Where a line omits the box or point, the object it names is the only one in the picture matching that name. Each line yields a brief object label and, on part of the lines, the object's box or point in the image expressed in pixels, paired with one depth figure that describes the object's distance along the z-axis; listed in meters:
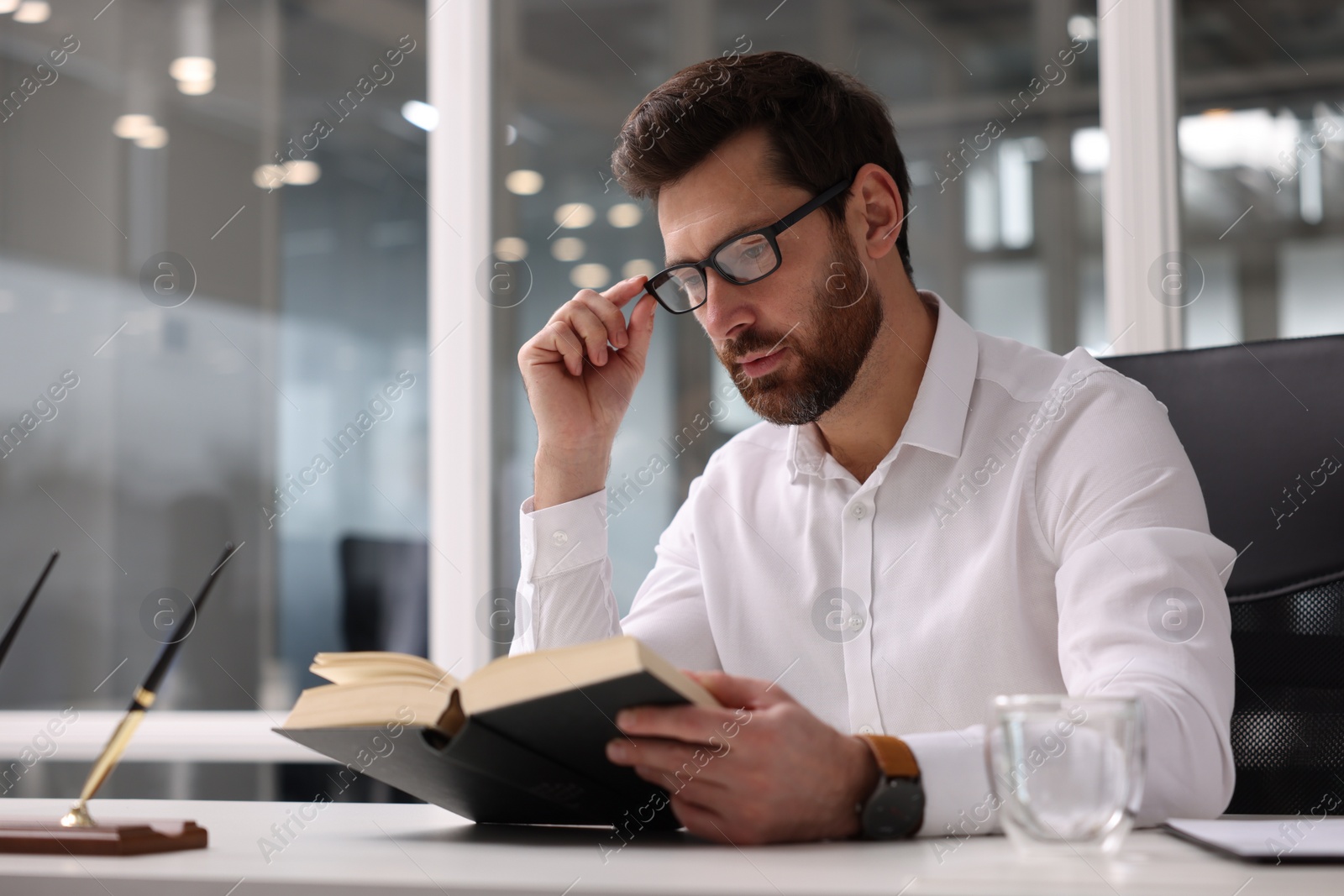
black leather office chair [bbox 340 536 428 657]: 2.94
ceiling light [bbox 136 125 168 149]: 3.26
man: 1.32
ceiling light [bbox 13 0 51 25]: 3.37
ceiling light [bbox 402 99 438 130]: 3.01
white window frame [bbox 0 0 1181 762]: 2.81
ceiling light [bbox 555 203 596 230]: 2.89
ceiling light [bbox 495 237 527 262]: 2.88
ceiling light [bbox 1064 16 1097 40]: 2.57
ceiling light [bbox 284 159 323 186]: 3.17
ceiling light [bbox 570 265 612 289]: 2.87
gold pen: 0.89
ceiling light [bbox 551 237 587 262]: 2.89
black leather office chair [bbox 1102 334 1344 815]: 1.34
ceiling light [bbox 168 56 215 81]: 3.25
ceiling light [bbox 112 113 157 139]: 3.28
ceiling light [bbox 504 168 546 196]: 2.91
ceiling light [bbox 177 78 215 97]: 3.24
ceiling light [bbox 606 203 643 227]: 2.85
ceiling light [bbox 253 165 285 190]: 3.19
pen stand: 0.83
